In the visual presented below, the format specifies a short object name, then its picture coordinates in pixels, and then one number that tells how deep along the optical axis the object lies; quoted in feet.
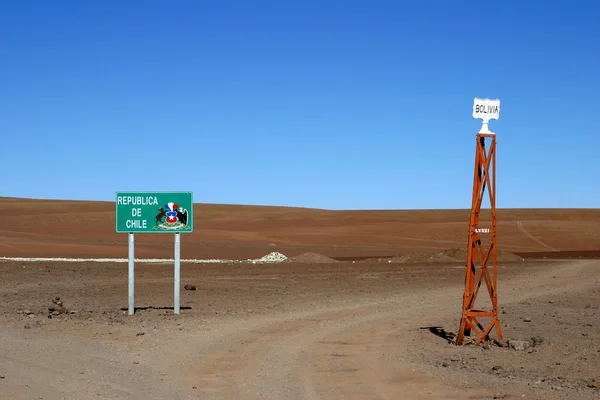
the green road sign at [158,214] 62.23
